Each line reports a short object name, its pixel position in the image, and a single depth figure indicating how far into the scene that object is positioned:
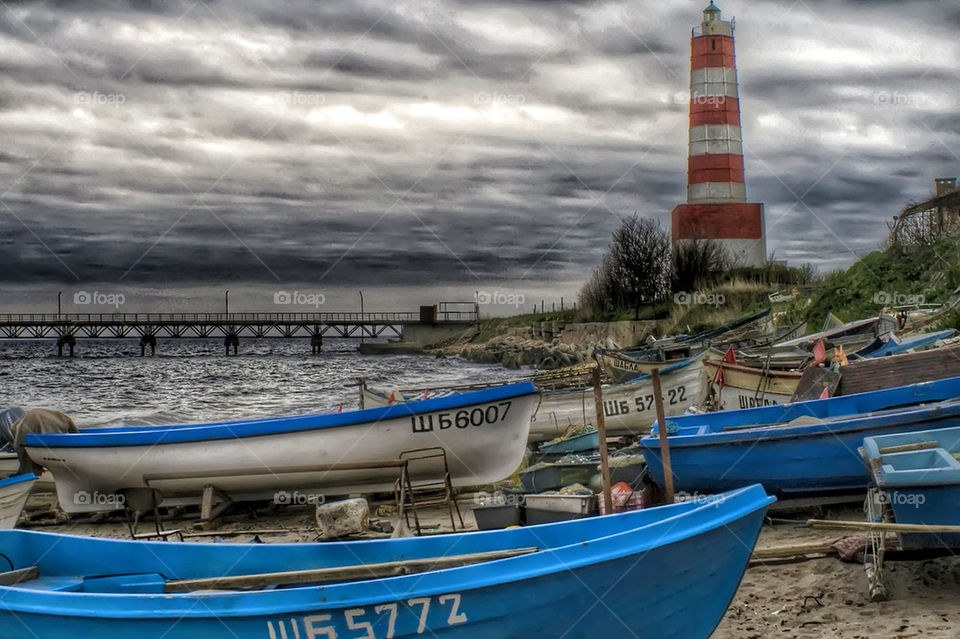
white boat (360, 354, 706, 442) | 15.44
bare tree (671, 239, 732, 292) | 40.84
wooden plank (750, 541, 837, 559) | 6.83
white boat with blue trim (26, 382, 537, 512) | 10.73
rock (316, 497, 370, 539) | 7.18
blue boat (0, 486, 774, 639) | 4.58
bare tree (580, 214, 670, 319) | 45.22
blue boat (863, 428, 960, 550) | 5.75
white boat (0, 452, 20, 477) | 11.53
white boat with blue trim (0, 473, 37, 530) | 9.15
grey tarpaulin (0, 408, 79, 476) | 11.58
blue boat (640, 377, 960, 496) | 7.89
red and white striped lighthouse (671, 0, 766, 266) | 38.56
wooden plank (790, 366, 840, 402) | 10.52
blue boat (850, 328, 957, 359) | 13.02
